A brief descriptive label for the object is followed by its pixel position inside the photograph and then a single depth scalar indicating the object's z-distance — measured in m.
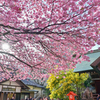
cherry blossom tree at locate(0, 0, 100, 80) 4.08
